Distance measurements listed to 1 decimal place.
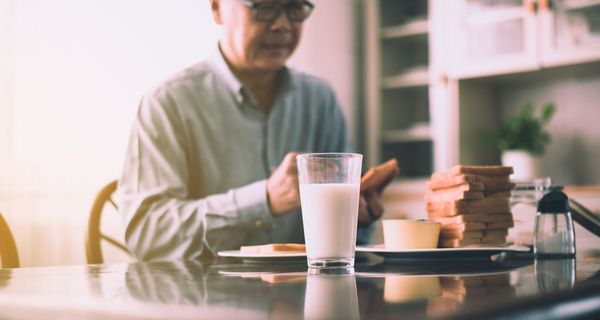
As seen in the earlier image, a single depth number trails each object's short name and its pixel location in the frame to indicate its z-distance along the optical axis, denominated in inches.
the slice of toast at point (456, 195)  42.9
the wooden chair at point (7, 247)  53.5
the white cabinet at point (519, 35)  124.0
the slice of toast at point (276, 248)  41.7
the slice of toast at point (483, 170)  43.1
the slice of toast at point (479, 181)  42.9
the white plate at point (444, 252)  38.9
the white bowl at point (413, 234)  41.3
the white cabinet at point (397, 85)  152.7
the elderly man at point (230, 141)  61.9
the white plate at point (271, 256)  39.7
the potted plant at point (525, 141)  130.3
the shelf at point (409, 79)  148.3
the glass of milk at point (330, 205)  34.4
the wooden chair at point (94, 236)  62.4
